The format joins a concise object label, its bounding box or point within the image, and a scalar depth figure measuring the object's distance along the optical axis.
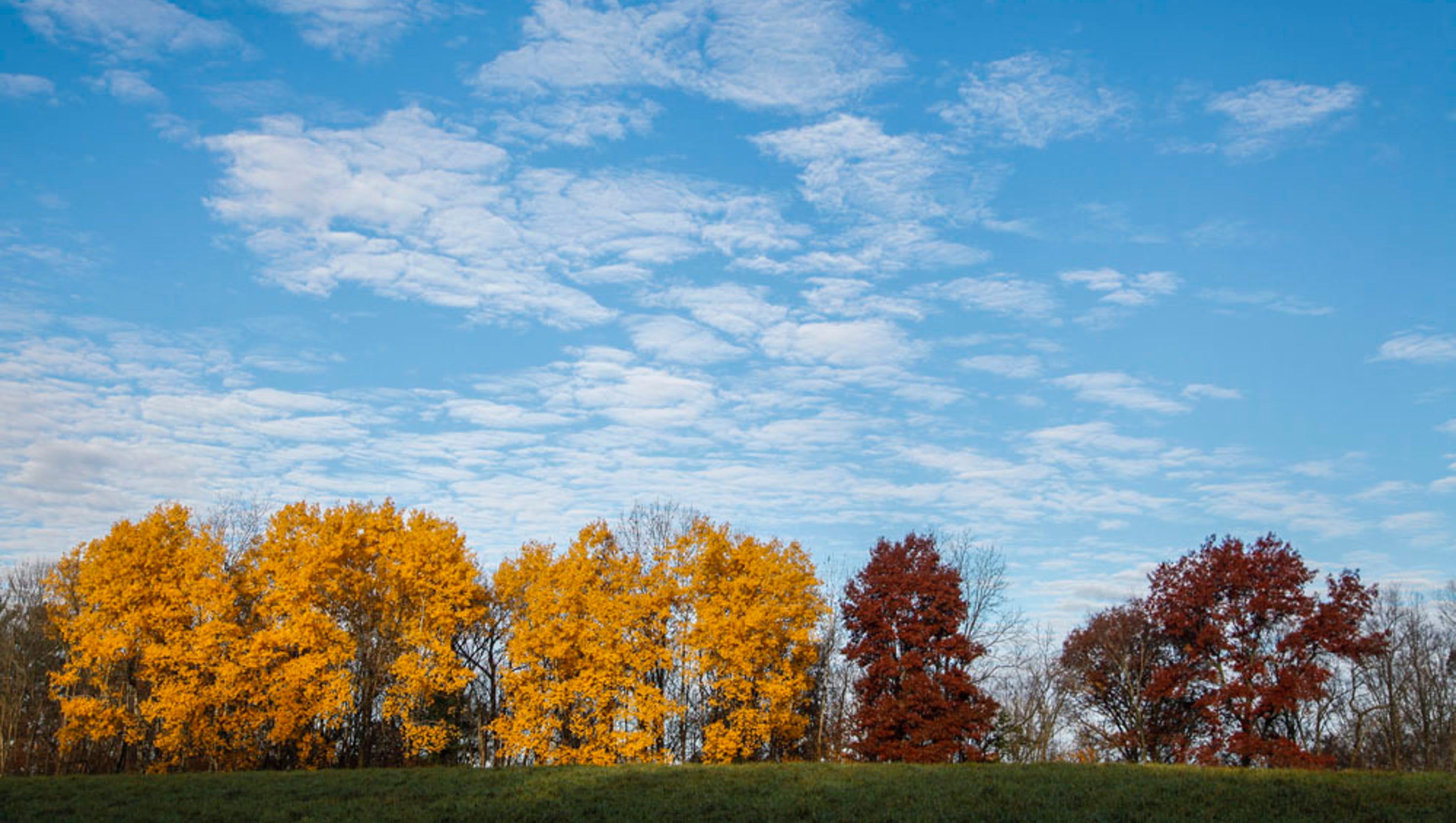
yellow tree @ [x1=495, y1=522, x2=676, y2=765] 38.88
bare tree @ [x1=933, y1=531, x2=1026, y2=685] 51.72
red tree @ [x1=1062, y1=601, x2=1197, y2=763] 42.81
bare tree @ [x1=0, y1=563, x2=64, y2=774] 49.41
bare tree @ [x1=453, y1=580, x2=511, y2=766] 45.97
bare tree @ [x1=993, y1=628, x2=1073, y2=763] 49.81
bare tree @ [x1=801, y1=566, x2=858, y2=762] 46.97
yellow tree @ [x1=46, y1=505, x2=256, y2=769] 39.47
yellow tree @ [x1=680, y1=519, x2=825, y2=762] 38.59
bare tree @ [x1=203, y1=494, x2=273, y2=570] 52.03
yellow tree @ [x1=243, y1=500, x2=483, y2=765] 39.66
